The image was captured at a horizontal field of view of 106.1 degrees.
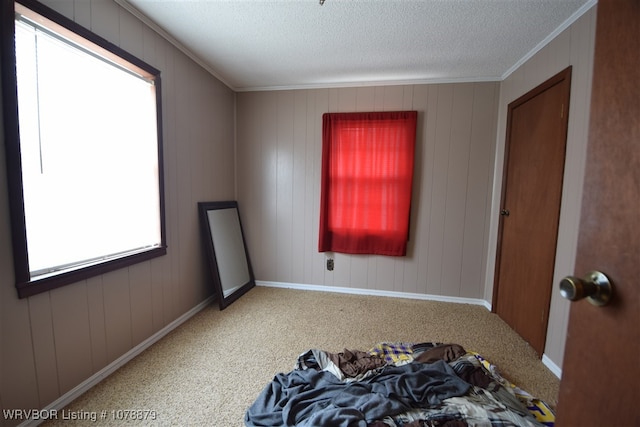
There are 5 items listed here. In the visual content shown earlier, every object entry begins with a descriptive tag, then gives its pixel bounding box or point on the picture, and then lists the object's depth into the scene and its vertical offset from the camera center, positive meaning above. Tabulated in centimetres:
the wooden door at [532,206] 174 -9
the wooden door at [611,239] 44 -8
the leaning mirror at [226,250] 246 -69
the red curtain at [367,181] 266 +13
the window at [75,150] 117 +21
